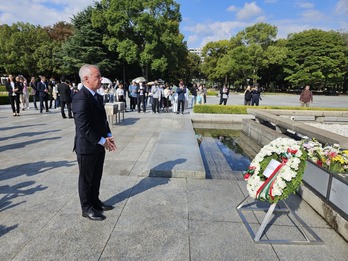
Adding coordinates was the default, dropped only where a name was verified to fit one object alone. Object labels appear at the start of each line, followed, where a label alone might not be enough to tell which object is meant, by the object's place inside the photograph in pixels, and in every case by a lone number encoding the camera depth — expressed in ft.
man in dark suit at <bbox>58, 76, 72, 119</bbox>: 38.04
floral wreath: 8.70
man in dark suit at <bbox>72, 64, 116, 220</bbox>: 9.34
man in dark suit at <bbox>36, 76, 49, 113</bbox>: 43.29
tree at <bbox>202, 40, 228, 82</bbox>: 201.57
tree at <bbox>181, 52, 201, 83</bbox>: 217.97
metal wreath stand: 9.16
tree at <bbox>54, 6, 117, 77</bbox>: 116.06
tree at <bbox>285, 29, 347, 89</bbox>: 161.38
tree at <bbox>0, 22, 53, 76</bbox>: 139.54
